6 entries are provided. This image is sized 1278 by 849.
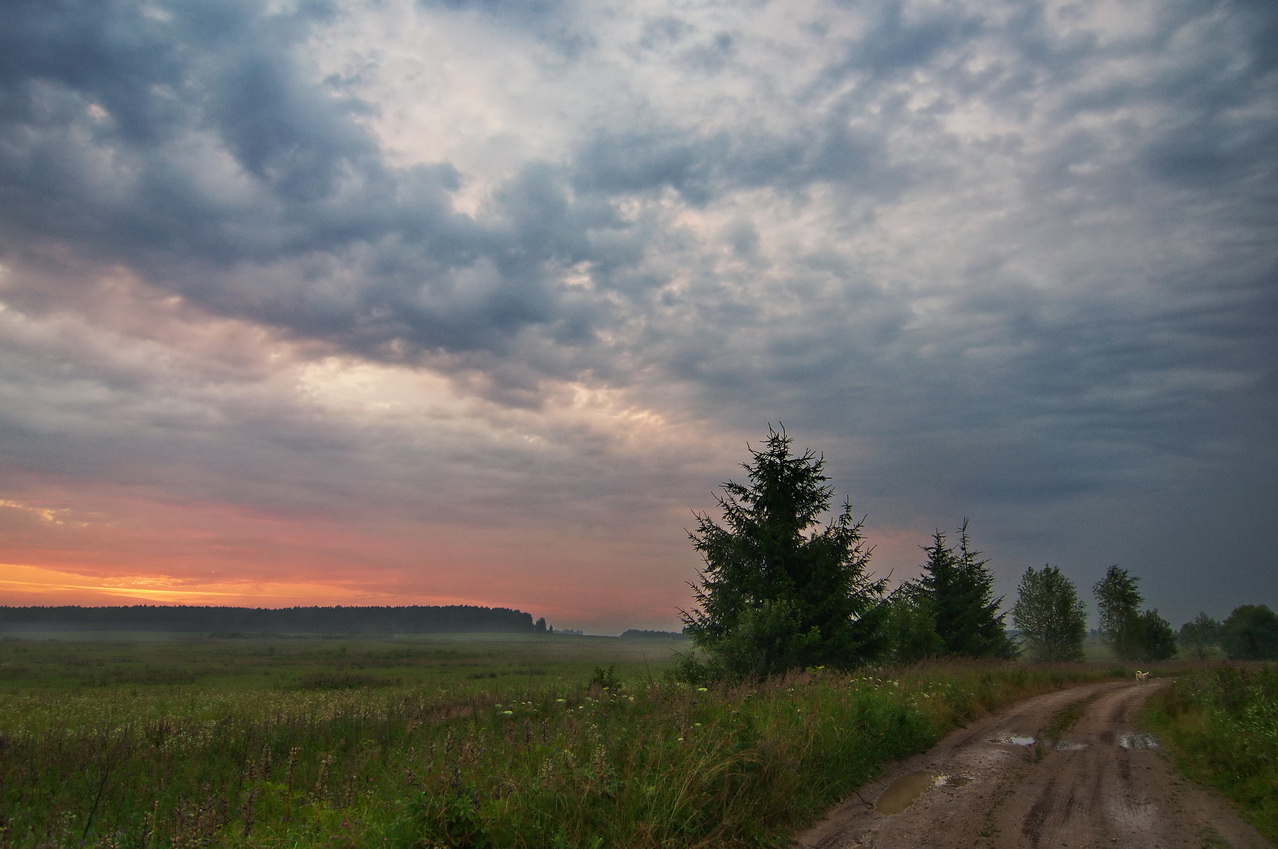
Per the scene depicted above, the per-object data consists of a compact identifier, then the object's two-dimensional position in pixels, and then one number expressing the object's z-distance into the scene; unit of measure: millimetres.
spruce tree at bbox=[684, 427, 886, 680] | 18703
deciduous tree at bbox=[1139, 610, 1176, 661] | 66688
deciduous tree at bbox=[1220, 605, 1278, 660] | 93938
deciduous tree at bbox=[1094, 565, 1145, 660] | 66188
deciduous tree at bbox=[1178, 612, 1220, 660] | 113488
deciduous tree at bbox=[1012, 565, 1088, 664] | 62156
